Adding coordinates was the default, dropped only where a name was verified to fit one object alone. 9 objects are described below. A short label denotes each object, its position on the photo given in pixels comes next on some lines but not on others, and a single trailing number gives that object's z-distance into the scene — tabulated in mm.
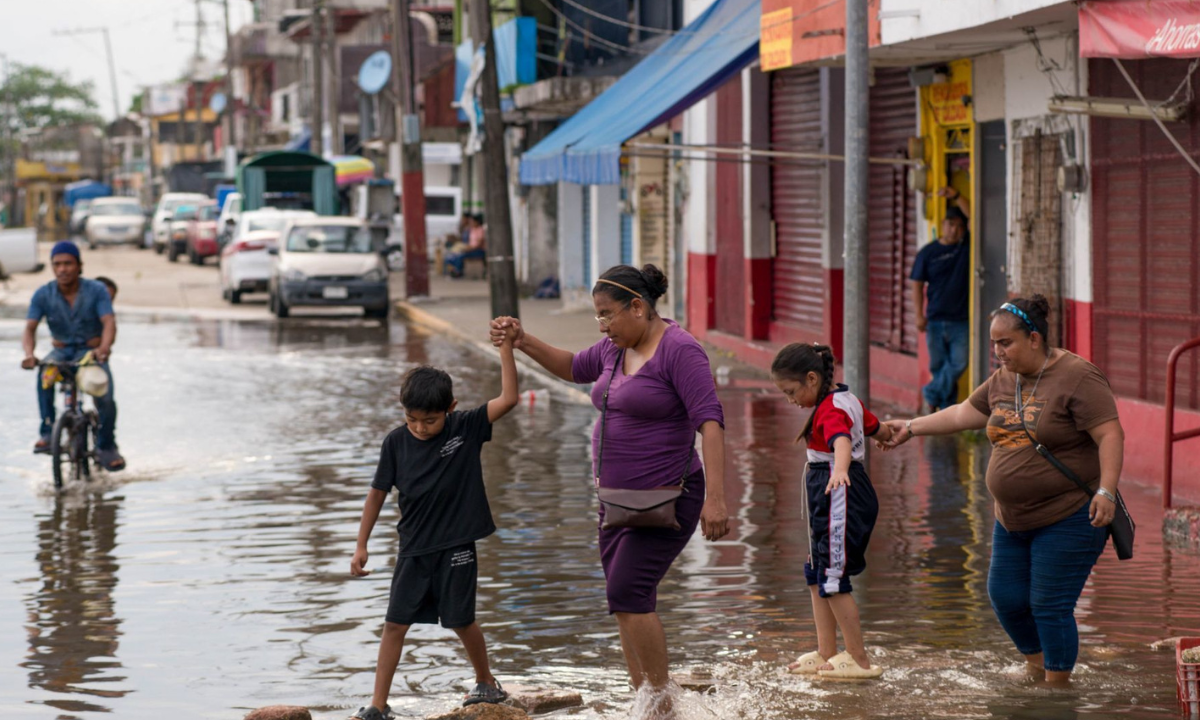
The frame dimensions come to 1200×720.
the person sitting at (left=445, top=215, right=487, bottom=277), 40438
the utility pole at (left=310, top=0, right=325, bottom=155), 47219
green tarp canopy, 45094
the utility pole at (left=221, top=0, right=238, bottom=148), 69825
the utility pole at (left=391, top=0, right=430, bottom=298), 31594
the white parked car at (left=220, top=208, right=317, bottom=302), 32531
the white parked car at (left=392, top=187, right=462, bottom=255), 47219
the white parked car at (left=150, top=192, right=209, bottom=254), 54900
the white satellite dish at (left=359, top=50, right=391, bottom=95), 51188
